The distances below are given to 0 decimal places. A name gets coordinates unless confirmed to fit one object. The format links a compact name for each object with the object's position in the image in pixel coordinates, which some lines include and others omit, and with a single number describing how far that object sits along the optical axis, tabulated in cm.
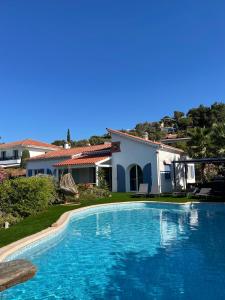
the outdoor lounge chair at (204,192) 1873
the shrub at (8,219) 1095
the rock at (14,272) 447
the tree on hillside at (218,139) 2278
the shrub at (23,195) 1274
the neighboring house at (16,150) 4117
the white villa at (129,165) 2211
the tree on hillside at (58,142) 6583
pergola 1979
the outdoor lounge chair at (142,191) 2037
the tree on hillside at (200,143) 2424
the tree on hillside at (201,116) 5797
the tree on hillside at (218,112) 5537
